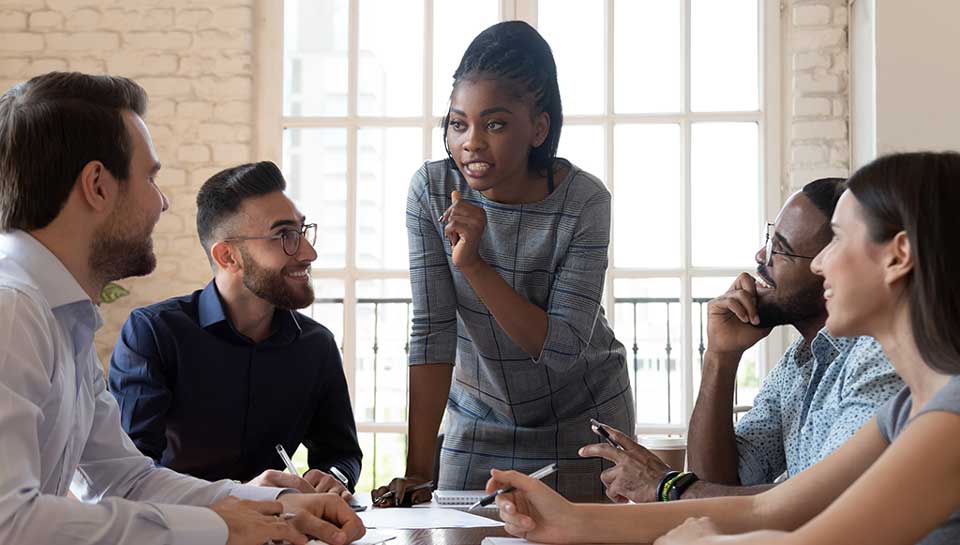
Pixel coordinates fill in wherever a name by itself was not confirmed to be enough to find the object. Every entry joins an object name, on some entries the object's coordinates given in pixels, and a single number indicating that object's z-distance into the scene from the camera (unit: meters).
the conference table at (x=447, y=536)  1.44
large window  4.25
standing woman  1.96
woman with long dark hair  1.13
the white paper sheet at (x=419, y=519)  1.58
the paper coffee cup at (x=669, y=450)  2.04
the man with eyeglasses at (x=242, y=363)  2.24
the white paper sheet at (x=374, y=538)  1.45
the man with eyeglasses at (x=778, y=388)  1.69
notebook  1.86
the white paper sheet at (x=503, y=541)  1.42
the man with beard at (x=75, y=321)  1.22
